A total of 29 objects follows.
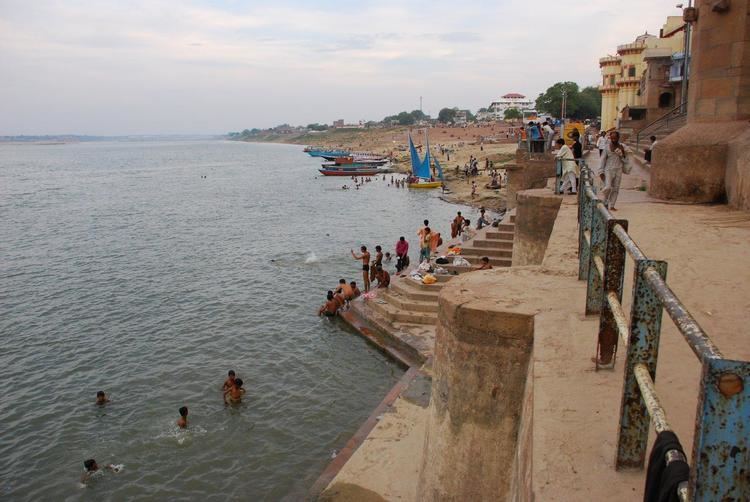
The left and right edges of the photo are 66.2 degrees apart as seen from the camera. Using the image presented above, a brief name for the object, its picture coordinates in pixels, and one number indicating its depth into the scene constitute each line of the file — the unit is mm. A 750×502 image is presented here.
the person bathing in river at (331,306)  17203
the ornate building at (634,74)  36531
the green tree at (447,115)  194500
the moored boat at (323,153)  101594
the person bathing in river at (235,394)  12844
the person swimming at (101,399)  13117
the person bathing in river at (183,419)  11820
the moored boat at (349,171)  72812
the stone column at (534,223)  12133
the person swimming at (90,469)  10297
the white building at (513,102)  156212
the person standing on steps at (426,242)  18172
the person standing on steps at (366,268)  18375
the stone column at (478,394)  4598
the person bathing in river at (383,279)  16781
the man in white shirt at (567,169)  12445
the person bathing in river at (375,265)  17953
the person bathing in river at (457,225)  24859
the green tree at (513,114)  116812
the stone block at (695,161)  10008
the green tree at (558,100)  76938
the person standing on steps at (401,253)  19938
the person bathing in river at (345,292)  17500
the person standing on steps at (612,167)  9719
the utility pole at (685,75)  24112
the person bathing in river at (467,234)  22408
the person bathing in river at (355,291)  17433
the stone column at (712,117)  9734
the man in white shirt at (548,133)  19780
